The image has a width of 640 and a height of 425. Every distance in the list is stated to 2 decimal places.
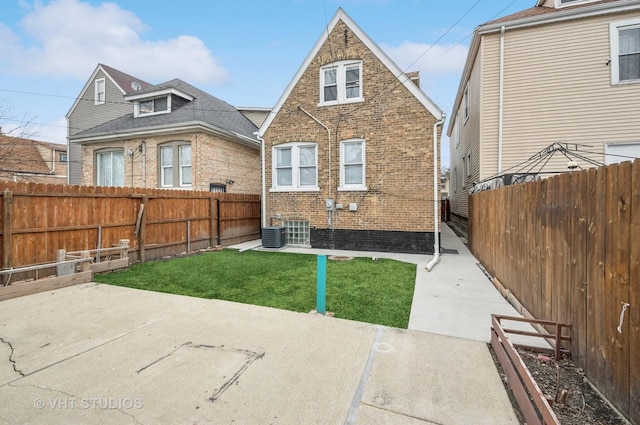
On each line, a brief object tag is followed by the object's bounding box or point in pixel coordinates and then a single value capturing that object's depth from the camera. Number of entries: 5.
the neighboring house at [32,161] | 21.67
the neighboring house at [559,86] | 9.13
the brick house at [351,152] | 9.63
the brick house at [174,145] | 13.06
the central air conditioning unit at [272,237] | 10.71
